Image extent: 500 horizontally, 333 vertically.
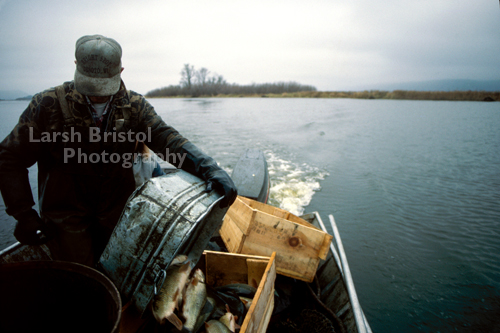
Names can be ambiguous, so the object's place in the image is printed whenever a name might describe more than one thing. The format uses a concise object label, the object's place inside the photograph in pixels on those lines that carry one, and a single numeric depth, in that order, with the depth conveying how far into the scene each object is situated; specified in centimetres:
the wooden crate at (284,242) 292
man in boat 179
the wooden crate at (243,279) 174
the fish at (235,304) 199
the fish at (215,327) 170
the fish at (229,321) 175
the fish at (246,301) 210
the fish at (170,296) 157
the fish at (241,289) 228
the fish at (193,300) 168
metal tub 153
